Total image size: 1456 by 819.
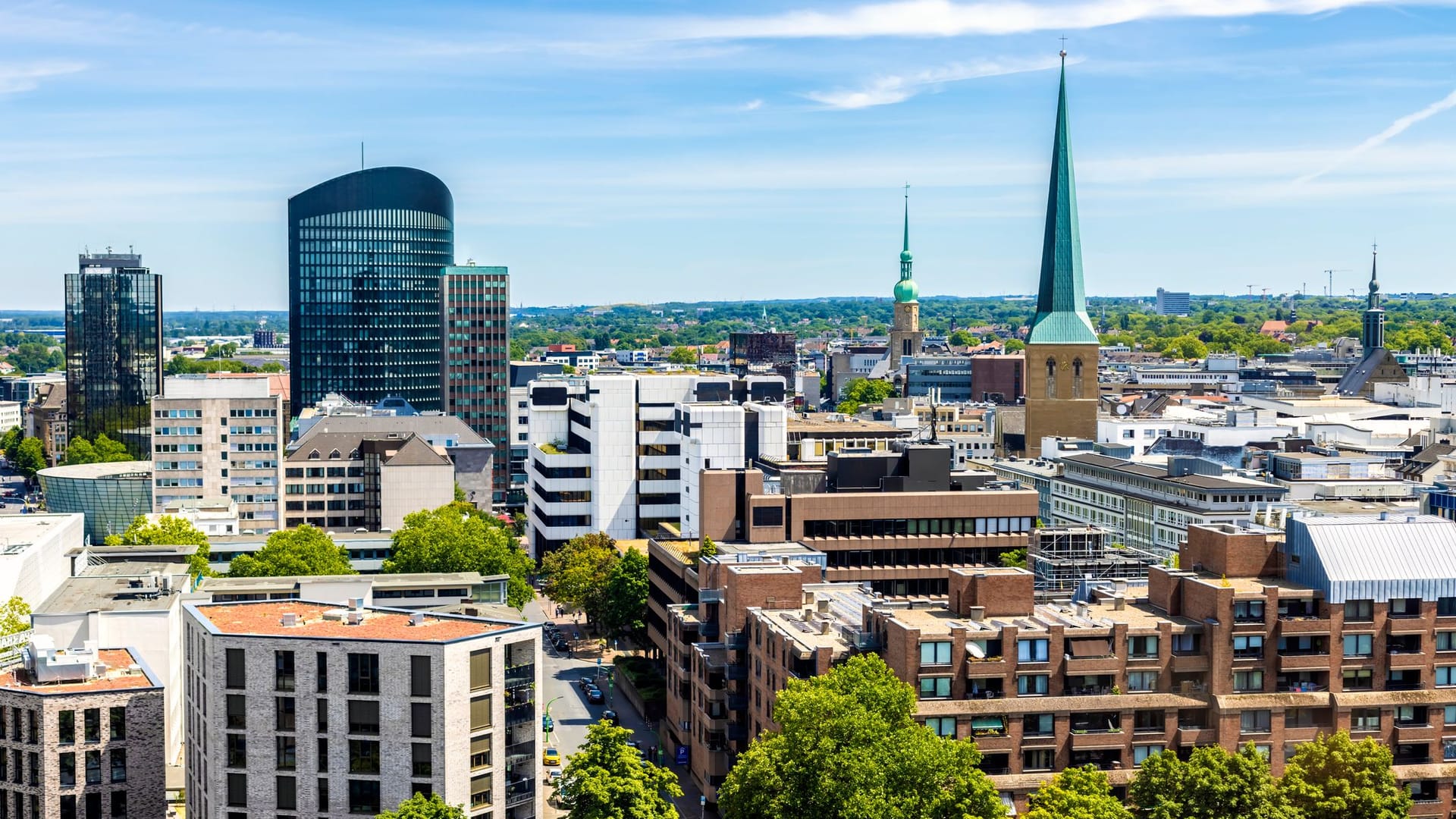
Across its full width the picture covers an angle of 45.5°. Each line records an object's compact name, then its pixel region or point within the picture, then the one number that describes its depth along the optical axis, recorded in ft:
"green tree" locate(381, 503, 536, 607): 499.92
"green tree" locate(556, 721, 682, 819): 267.59
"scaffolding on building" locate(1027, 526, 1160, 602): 361.51
